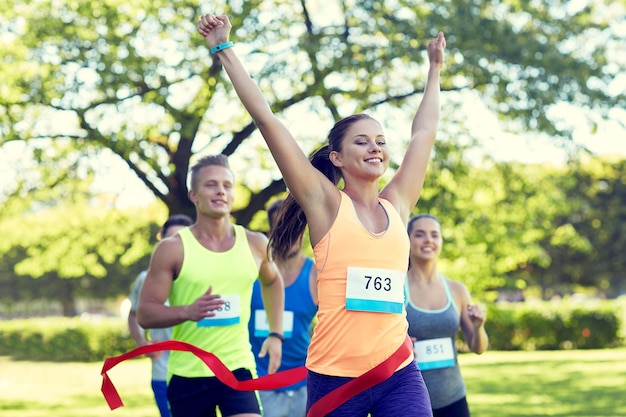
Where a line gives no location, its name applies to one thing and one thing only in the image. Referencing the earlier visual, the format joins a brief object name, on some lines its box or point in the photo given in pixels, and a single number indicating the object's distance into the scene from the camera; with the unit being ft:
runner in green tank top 16.14
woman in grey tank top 17.87
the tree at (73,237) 67.87
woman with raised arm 11.66
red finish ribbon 11.63
